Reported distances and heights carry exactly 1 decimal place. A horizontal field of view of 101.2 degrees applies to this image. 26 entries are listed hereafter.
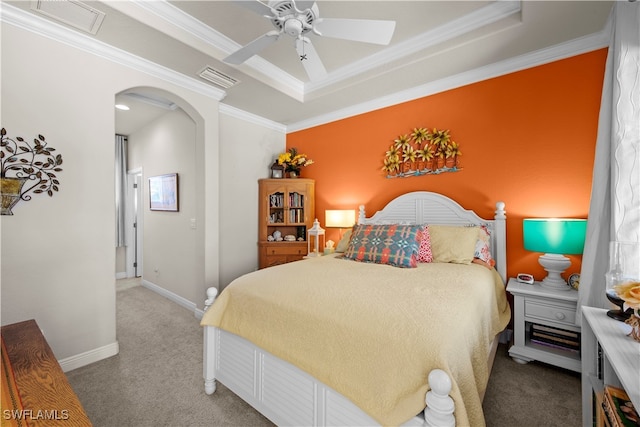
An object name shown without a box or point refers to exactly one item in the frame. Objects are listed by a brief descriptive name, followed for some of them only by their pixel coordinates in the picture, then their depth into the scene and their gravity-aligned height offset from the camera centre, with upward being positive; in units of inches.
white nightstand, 76.8 -36.2
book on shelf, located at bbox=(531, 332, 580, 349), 77.0 -39.4
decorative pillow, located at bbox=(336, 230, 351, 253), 117.3 -14.8
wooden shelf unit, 150.3 -2.1
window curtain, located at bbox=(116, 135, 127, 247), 185.3 +17.5
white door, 190.1 -10.9
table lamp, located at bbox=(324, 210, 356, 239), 135.1 -4.5
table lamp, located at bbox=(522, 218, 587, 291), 76.4 -9.7
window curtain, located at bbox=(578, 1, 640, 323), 64.4 +12.5
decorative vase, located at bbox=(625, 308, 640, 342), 40.1 -17.8
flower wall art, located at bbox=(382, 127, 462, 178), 112.2 +25.2
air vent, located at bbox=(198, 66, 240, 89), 104.0 +55.2
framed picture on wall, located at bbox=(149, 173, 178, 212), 145.3 +11.0
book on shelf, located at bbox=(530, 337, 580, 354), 77.5 -41.4
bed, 39.2 -24.1
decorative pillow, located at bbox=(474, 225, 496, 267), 92.3 -13.6
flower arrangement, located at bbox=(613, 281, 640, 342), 39.6 -13.9
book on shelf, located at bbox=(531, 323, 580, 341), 77.5 -37.1
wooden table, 33.2 -25.9
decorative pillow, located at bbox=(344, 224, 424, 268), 87.1 -12.3
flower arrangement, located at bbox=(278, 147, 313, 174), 155.4 +29.4
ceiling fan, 60.8 +46.0
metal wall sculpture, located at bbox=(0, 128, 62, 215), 71.7 +12.3
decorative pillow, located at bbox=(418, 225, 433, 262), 93.2 -14.3
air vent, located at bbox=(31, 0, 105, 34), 71.1 +56.1
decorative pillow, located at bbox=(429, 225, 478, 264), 90.1 -12.0
